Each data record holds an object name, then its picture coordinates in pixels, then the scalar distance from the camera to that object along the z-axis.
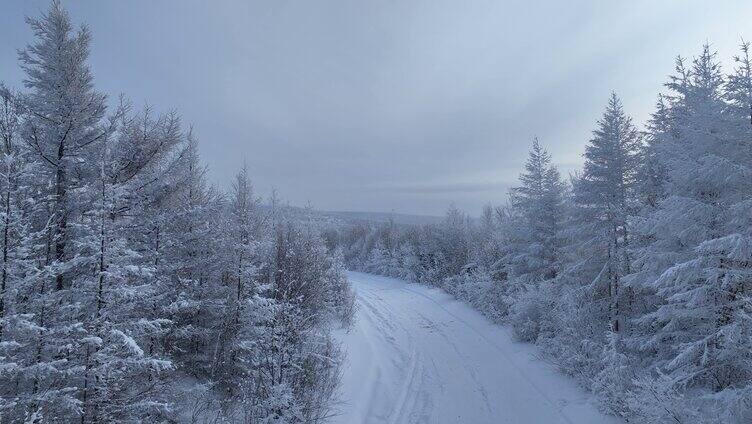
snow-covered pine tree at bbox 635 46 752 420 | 7.64
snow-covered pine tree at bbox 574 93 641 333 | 13.77
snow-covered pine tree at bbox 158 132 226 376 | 11.37
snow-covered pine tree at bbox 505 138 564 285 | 19.34
